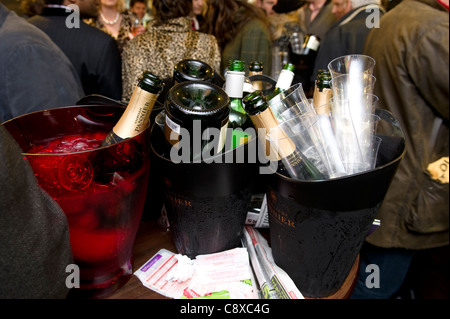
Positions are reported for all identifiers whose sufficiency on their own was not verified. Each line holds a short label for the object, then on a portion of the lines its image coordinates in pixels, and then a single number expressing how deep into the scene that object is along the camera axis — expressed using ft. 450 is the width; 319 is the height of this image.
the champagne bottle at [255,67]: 2.66
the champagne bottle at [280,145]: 1.66
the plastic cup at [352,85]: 1.96
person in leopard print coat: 5.42
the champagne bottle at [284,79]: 2.38
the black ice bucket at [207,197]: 1.70
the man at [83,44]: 5.25
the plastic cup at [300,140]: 1.73
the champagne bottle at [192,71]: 2.21
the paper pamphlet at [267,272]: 1.85
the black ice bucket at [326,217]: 1.59
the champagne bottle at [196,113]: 1.60
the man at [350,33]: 5.75
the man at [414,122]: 3.77
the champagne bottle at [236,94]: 2.07
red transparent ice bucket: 1.59
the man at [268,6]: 9.70
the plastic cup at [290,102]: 1.85
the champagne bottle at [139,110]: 1.77
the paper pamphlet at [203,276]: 1.87
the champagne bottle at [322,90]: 2.10
